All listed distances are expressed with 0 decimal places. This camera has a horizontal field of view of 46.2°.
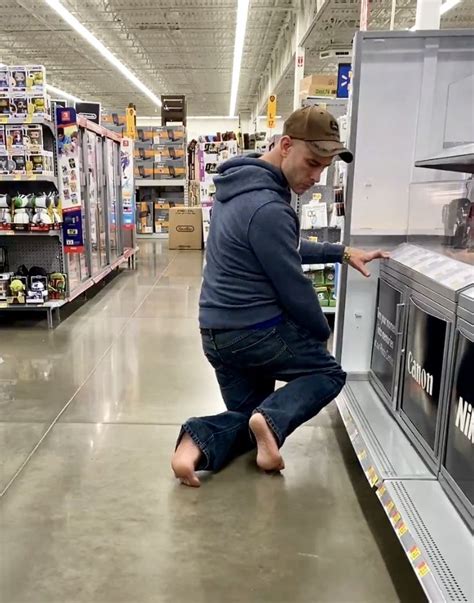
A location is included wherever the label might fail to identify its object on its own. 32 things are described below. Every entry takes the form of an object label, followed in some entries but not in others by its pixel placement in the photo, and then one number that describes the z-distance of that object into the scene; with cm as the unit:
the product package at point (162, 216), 1291
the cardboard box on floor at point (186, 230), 1106
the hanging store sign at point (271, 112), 1387
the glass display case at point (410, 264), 199
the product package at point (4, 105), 464
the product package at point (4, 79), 464
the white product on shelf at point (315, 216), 480
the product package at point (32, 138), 471
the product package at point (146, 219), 1296
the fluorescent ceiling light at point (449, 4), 1005
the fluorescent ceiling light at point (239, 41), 983
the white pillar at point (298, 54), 1162
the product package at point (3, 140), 471
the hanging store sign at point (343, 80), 482
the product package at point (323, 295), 493
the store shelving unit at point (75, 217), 498
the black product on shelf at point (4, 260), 532
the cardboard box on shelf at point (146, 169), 1238
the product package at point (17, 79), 464
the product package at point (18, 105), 464
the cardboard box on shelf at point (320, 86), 606
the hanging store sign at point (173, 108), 1333
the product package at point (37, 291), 498
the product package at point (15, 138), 470
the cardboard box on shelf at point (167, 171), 1238
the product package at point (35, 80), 464
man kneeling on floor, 223
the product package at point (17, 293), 498
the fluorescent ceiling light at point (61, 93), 1994
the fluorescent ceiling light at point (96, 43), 1073
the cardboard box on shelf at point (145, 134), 1237
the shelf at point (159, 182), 1232
